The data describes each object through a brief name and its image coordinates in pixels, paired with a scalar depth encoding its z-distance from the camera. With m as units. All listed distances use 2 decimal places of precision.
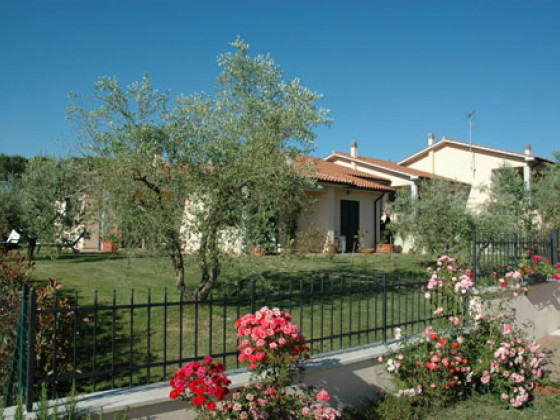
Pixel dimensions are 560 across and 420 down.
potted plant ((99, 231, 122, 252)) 7.13
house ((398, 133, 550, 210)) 22.38
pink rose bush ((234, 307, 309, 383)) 3.47
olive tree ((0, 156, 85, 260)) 11.63
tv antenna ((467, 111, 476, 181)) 24.23
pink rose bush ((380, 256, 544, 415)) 4.54
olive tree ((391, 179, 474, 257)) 13.59
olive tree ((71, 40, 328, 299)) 7.02
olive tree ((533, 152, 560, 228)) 18.58
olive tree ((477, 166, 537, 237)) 13.74
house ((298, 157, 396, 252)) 19.75
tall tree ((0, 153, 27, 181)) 40.46
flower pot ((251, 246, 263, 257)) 7.38
